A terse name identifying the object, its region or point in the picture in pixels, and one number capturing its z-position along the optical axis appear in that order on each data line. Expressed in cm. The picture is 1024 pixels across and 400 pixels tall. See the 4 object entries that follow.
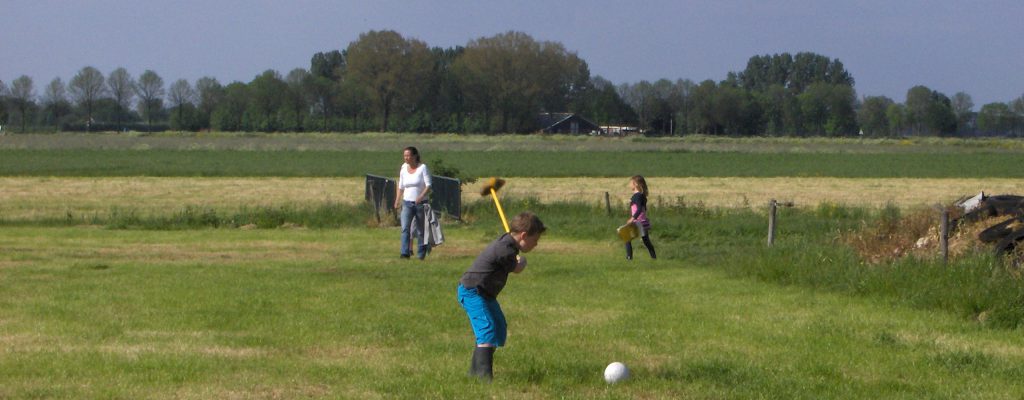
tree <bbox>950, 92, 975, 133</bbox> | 17068
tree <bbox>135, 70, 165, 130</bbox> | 16212
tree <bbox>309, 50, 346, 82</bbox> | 18288
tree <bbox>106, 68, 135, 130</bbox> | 15950
